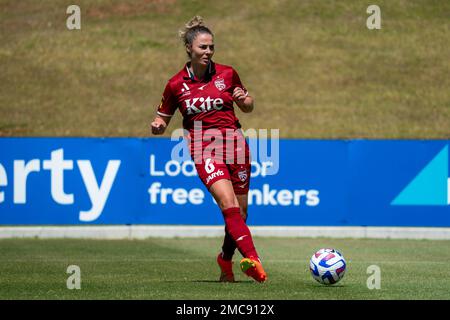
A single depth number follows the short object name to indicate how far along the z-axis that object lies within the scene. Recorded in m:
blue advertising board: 18.94
